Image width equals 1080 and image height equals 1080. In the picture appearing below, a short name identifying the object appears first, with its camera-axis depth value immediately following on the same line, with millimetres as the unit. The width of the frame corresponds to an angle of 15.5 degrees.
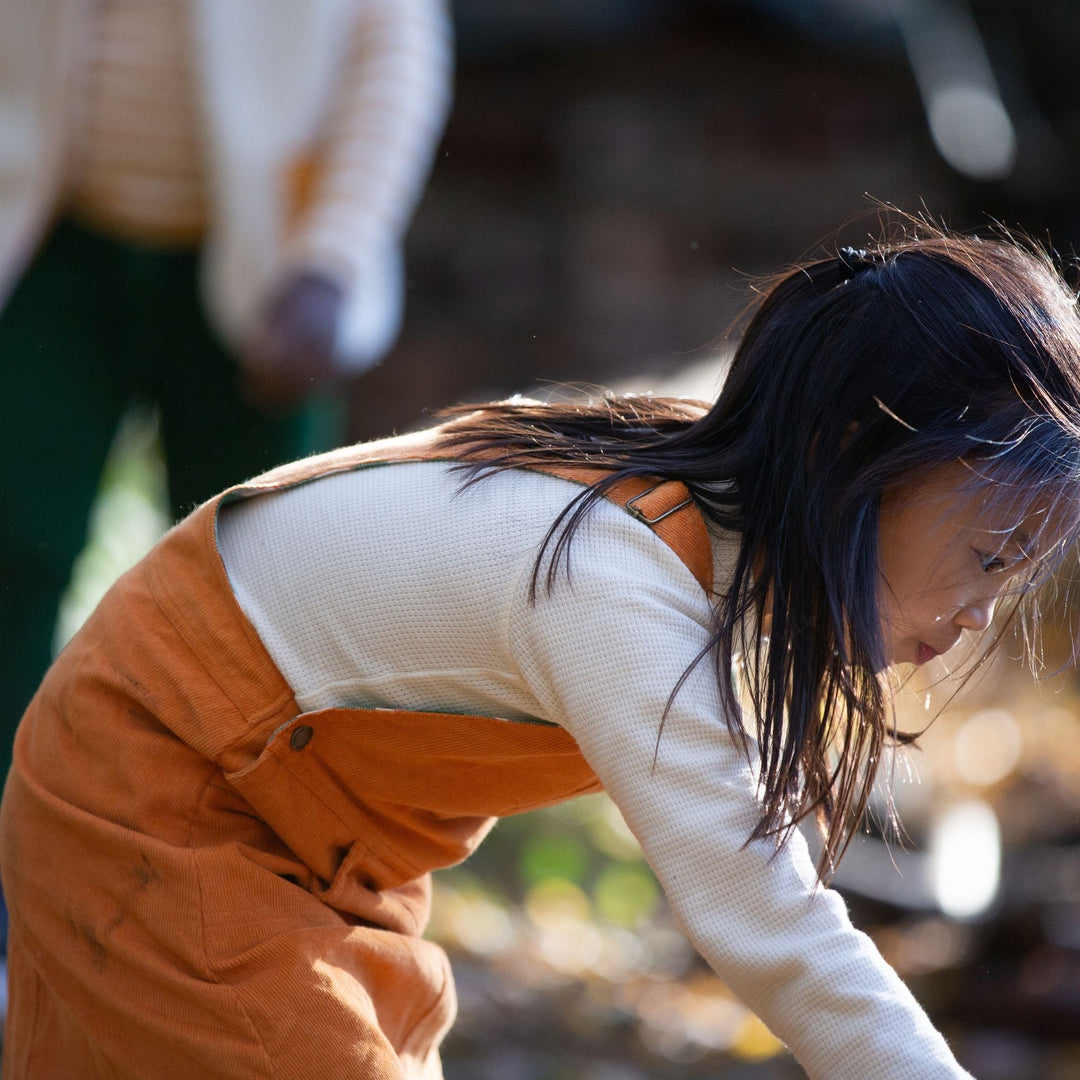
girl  2250
